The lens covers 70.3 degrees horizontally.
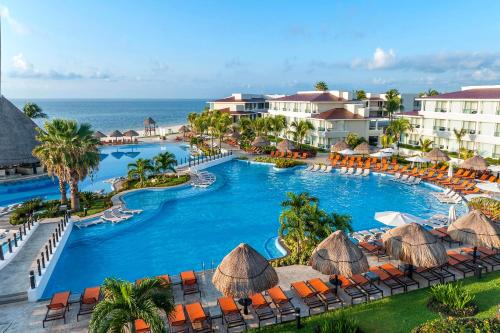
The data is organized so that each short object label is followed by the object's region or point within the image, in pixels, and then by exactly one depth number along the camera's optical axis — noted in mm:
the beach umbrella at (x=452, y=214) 20036
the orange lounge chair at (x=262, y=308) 12148
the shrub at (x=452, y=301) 12047
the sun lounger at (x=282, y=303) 12445
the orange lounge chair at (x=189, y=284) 13930
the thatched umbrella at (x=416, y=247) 13367
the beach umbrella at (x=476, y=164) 29922
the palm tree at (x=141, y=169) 31234
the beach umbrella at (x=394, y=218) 17344
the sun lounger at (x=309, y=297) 12855
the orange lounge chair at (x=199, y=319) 11438
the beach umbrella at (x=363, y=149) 39594
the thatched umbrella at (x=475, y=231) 14812
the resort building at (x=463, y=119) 37688
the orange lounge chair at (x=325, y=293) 13000
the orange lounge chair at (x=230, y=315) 11777
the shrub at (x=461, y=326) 9414
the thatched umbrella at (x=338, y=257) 12648
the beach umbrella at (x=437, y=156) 33500
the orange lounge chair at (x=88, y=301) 12651
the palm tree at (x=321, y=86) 85312
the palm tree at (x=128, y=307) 8383
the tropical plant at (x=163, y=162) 32438
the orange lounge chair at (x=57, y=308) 12328
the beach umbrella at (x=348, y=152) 39425
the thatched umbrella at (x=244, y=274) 11641
